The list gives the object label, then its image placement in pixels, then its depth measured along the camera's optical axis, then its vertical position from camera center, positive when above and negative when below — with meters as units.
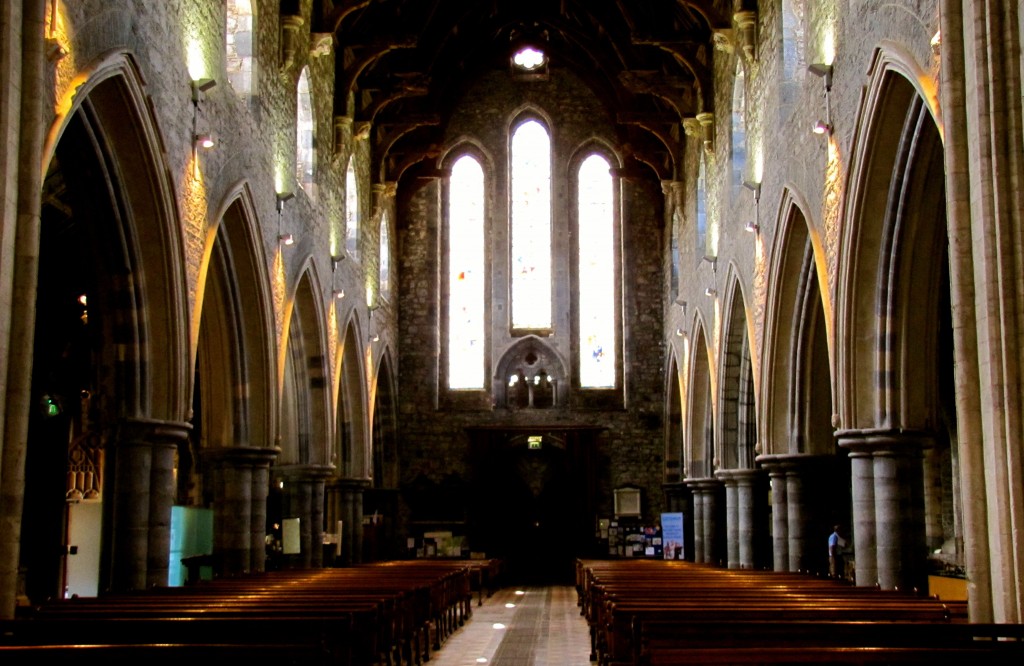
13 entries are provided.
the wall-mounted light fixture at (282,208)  19.64 +4.63
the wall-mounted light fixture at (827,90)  14.88 +4.89
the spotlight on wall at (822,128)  14.85 +4.41
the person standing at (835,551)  18.70 -0.78
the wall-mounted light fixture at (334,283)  24.03 +4.20
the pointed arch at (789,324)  17.38 +2.53
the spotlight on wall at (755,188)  19.52 +4.87
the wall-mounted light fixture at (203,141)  15.13 +4.36
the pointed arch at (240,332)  17.66 +2.51
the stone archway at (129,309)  13.20 +2.23
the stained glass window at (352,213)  26.75 +6.19
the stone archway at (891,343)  13.50 +1.79
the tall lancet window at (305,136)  22.14 +6.56
